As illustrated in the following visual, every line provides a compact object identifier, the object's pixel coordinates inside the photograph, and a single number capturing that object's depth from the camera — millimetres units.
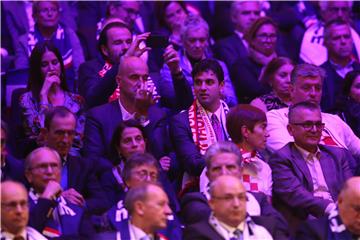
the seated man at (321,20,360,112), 21125
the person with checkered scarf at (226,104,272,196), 16797
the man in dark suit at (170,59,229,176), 17641
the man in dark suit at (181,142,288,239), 15844
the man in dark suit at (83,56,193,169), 17656
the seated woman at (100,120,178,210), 16672
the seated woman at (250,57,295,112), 19187
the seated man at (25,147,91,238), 15359
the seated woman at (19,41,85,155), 18141
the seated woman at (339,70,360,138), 19391
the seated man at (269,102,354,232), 16828
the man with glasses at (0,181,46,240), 14602
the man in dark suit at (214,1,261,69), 22094
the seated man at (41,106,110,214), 16375
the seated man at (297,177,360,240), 15320
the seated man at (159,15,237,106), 20156
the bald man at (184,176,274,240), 14923
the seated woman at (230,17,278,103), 20547
